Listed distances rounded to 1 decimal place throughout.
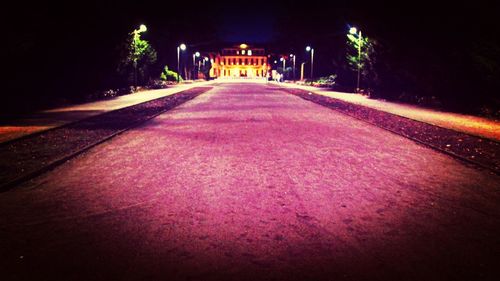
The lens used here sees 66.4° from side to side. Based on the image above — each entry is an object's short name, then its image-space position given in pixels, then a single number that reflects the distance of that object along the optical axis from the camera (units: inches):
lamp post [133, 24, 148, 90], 1150.0
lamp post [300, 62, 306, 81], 2780.5
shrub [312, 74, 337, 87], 1942.4
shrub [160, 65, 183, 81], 2127.2
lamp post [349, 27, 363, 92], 1136.8
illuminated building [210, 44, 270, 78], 5885.8
